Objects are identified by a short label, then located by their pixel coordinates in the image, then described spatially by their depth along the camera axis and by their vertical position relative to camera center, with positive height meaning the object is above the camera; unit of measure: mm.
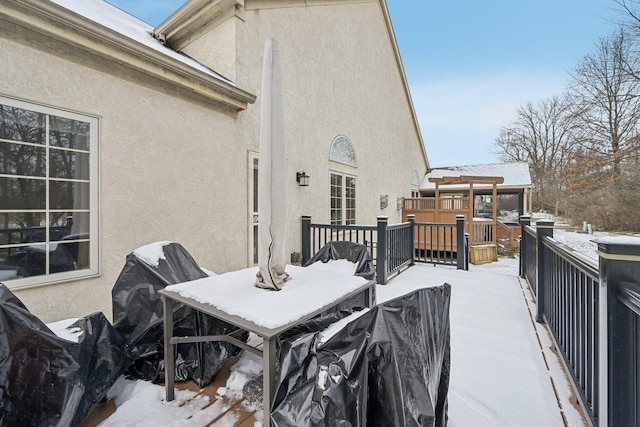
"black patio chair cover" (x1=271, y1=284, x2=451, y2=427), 1125 -703
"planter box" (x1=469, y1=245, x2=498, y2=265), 9203 -1356
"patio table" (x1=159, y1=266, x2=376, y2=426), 1374 -538
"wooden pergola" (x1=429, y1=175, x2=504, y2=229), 9922 +1254
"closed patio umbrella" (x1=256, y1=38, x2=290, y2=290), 1913 +175
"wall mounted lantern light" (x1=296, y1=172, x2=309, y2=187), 6137 +766
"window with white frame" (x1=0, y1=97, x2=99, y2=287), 2521 +183
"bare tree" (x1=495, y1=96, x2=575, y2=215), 21297 +6004
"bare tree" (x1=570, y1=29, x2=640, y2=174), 13188 +6004
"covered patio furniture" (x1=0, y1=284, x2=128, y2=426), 1429 -882
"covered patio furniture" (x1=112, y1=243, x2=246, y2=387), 2129 -889
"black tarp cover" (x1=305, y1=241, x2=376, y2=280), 3246 -522
